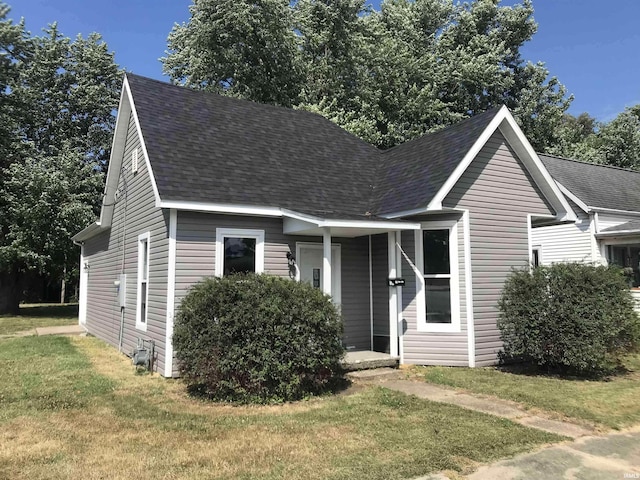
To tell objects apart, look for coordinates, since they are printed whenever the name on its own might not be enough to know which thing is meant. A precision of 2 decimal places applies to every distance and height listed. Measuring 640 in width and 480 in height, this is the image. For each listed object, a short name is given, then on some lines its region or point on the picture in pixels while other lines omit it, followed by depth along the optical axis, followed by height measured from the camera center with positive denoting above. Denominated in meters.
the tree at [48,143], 21.88 +7.27
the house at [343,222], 8.64 +1.12
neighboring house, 17.41 +2.00
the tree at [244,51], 23.95 +12.15
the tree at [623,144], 30.12 +8.74
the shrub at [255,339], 6.47 -0.81
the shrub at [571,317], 7.88 -0.64
